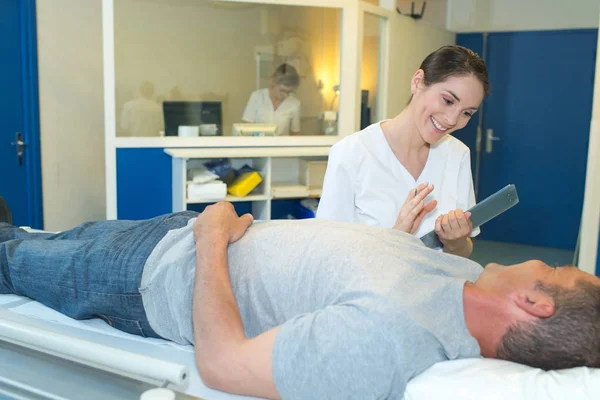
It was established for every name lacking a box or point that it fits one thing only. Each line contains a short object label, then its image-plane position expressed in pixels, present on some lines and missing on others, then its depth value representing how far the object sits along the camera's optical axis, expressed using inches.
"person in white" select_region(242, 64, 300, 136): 163.6
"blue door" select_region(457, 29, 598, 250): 208.2
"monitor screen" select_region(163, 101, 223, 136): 154.5
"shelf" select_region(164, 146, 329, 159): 145.6
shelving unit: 145.7
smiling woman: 69.0
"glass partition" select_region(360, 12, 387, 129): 171.9
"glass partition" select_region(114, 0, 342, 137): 150.0
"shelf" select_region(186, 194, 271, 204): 144.5
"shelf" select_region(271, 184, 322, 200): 153.1
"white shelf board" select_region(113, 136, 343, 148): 147.3
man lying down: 43.8
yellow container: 149.3
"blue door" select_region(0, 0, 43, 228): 152.1
